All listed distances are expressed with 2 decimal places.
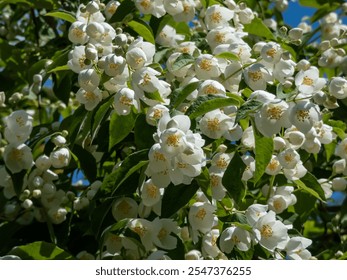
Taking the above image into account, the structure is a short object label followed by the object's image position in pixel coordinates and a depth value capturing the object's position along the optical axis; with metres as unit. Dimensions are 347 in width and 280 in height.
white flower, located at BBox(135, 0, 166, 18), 2.73
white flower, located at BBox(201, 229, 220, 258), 2.49
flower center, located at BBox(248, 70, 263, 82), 2.48
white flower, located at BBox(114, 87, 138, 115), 2.32
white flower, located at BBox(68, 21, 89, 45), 2.63
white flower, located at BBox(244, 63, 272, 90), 2.48
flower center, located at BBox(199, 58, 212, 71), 2.51
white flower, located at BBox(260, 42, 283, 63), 2.56
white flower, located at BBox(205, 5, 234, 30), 2.84
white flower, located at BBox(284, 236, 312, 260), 2.39
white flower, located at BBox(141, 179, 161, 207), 2.34
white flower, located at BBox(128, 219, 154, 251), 2.44
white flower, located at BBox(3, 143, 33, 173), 2.64
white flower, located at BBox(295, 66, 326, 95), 2.41
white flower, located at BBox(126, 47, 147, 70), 2.38
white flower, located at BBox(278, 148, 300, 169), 2.40
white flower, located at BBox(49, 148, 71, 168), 2.57
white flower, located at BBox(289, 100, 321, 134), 2.20
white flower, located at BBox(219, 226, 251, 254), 2.29
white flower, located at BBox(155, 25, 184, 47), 3.04
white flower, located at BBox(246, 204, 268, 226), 2.31
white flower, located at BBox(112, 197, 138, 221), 2.51
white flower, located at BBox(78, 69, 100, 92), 2.39
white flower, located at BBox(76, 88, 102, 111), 2.49
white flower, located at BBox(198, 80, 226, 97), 2.38
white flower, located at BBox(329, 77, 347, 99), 2.35
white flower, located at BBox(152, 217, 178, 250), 2.45
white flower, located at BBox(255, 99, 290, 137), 2.21
